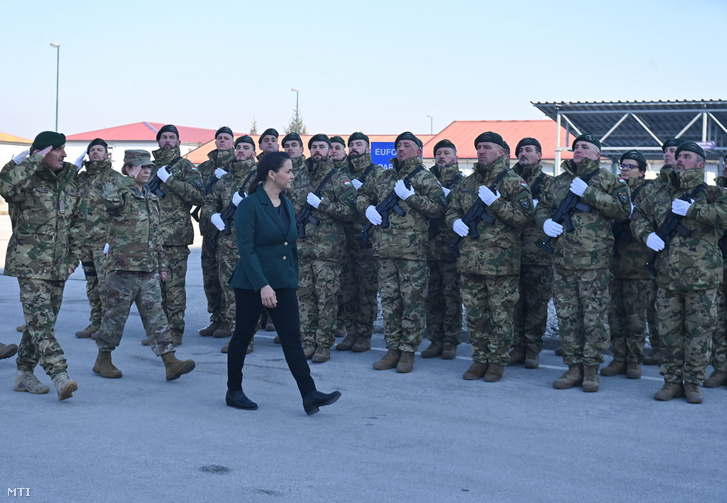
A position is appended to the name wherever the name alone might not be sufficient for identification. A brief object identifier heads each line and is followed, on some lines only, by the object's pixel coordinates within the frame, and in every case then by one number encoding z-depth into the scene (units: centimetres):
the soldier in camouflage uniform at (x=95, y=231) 884
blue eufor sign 1920
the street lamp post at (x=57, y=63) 4372
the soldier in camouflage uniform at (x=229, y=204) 860
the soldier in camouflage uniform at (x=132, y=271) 688
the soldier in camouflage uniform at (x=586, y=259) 682
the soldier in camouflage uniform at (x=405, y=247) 759
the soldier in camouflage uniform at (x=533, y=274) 782
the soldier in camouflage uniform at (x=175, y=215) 872
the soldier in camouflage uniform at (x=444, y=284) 822
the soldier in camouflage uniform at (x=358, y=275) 859
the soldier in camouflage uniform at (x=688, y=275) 641
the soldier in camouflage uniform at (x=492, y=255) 709
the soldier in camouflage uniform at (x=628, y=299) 745
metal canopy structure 2016
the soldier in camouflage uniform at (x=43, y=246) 604
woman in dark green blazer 582
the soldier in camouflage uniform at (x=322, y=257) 805
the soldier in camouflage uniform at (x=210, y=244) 912
